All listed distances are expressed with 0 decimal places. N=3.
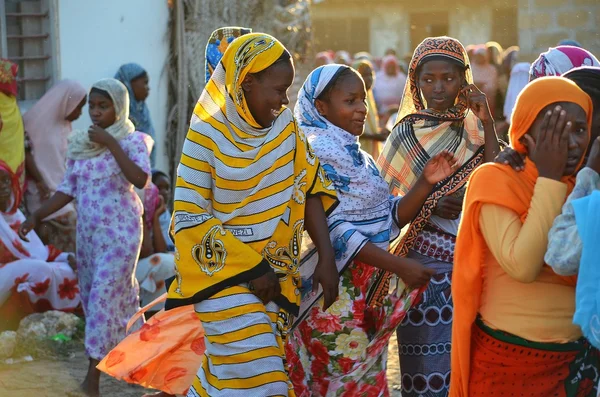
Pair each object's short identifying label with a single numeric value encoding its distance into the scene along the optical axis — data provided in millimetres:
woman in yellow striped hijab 4504
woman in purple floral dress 7066
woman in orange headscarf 3676
